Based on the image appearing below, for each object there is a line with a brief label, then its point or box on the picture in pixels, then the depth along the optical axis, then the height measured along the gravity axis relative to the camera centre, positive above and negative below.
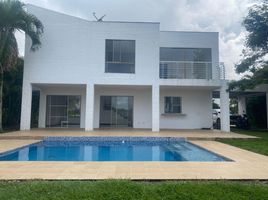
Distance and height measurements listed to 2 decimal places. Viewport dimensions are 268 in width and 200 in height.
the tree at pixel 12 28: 10.51 +5.14
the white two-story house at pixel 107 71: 11.71 +2.75
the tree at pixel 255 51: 11.64 +4.40
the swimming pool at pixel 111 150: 6.40 -1.70
